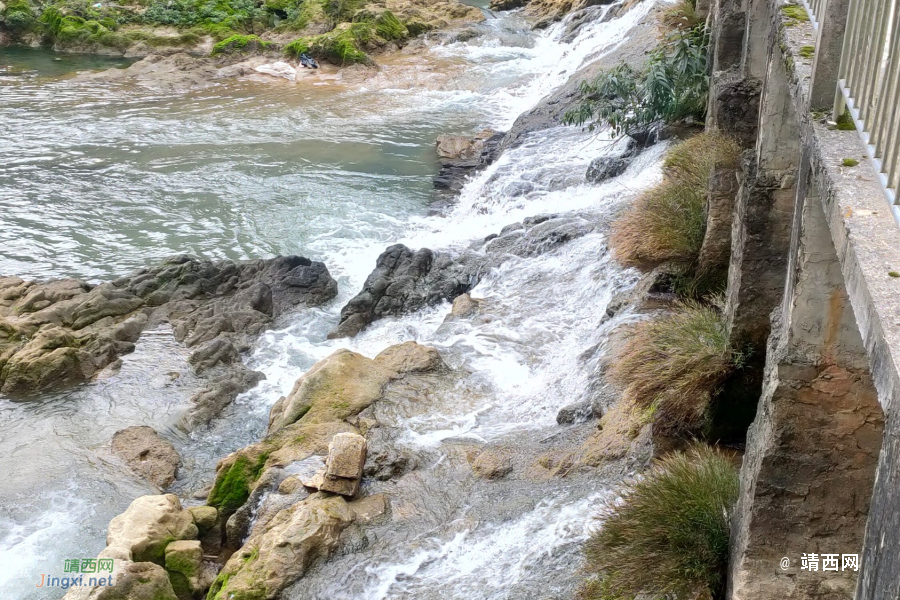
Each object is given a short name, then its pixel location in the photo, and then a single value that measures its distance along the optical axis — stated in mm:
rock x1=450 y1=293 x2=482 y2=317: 10720
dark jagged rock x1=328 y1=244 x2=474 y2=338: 11578
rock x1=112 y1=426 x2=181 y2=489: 9047
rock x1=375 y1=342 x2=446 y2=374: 9219
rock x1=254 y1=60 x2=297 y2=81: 25641
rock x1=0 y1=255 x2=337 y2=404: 11031
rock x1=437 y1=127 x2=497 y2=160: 17922
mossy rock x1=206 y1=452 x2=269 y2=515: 7906
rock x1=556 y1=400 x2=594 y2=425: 7555
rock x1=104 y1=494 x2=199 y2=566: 7143
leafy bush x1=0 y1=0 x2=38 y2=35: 30922
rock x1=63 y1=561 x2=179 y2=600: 6594
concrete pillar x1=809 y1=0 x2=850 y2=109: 3682
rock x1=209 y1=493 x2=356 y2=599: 6359
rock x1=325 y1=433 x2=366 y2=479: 7191
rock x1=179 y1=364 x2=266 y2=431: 10008
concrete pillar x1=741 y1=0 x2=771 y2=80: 8578
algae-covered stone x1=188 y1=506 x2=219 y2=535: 7699
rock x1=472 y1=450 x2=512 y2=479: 7113
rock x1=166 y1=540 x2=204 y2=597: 7113
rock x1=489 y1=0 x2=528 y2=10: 32344
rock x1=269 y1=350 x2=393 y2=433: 8531
